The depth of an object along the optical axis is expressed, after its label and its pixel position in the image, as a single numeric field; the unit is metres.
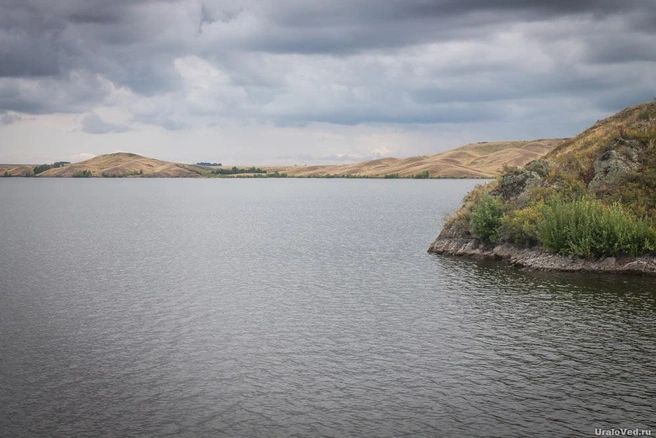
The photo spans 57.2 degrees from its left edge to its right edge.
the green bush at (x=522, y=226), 54.72
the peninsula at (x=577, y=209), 48.56
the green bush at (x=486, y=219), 58.94
